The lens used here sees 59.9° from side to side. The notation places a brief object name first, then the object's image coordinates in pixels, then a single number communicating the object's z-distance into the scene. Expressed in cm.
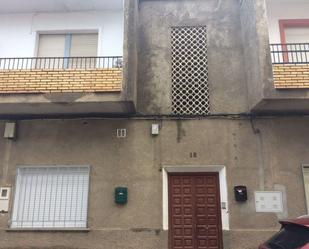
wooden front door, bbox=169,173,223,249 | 614
